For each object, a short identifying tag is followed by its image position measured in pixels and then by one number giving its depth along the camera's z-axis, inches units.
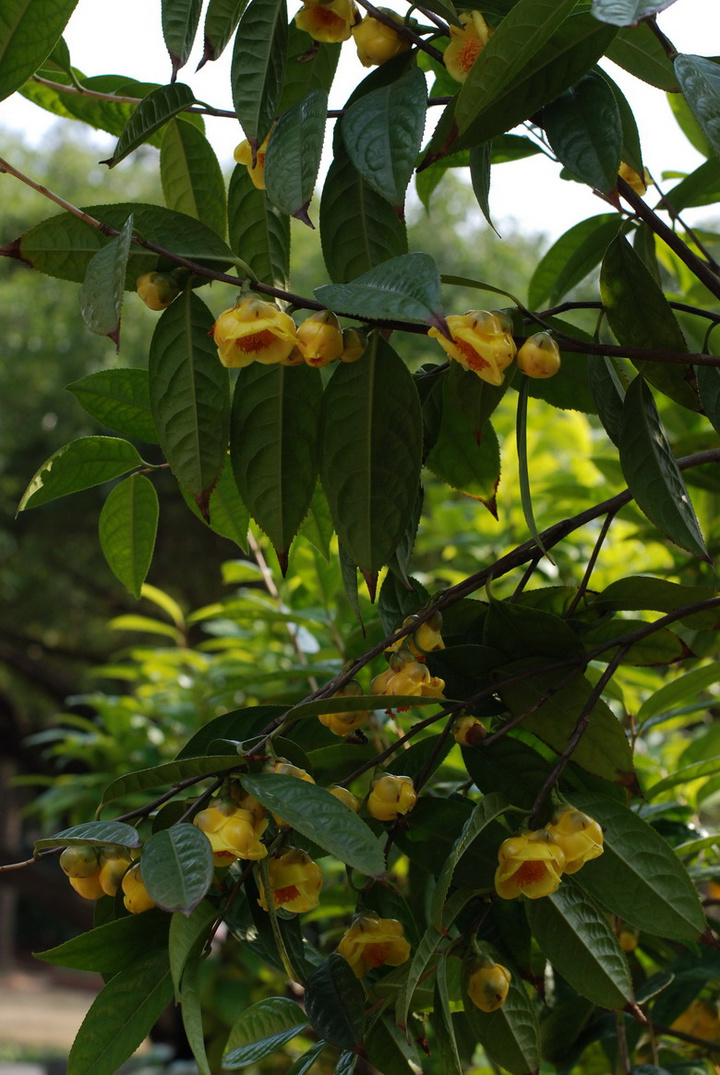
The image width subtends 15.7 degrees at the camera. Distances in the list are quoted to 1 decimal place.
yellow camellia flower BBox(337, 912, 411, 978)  53.0
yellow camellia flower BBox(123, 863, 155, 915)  49.5
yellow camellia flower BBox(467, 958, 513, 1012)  51.8
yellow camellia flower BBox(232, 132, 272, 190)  54.4
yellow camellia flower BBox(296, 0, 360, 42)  52.8
